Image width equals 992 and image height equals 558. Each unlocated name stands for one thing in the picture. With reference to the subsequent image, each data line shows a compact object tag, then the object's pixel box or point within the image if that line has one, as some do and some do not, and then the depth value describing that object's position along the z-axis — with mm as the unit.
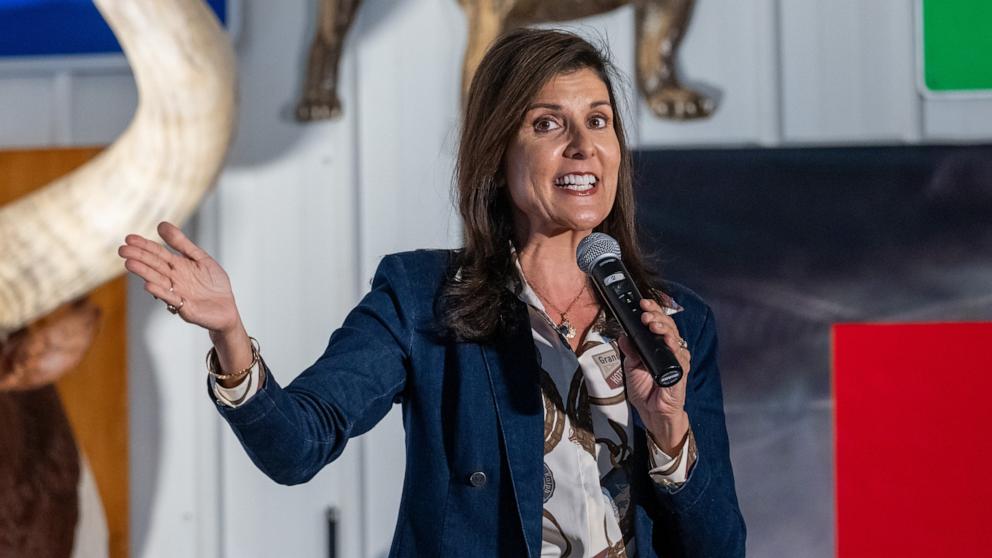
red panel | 8641
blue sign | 8758
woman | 7492
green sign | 8710
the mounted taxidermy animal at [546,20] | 8688
